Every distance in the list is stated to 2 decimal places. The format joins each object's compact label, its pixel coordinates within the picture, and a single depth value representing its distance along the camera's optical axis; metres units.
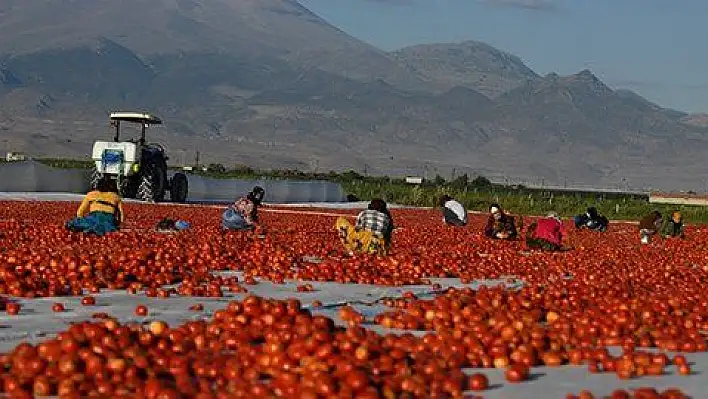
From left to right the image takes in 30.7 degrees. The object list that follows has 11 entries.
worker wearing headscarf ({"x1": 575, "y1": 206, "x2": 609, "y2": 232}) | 49.09
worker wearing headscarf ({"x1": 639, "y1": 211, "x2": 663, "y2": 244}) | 38.78
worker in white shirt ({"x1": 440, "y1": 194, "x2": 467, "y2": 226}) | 43.31
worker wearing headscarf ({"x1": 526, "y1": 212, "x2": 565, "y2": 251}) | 30.77
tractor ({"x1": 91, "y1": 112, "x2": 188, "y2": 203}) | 53.84
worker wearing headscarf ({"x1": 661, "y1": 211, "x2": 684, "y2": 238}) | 42.66
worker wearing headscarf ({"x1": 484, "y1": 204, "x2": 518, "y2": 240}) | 34.97
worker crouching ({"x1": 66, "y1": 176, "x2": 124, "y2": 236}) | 26.16
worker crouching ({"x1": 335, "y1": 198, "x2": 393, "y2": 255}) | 24.73
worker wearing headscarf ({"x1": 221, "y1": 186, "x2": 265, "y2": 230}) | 31.27
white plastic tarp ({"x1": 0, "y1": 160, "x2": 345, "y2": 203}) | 60.50
